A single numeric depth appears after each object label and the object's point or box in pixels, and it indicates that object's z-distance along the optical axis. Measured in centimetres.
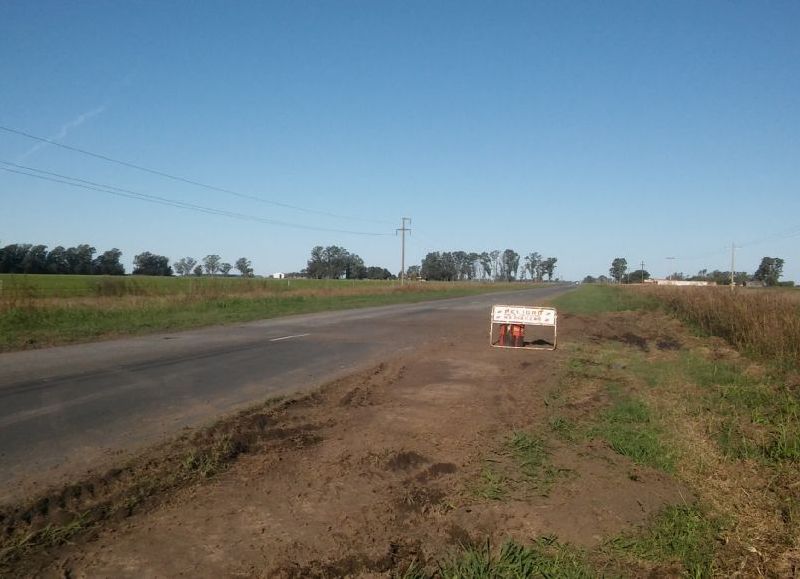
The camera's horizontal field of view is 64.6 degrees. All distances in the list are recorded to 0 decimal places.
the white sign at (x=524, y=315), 1485
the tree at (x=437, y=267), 17538
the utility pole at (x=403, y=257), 7529
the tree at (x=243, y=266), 16388
